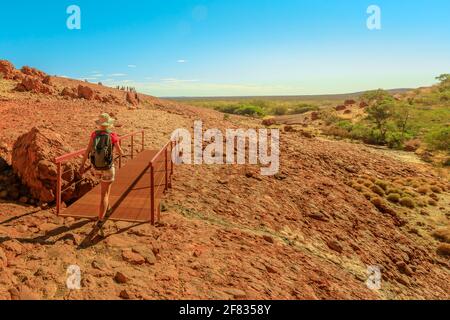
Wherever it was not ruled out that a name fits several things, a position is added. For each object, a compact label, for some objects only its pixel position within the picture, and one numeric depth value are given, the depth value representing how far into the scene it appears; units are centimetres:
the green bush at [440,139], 2419
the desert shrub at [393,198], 1318
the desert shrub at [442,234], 1068
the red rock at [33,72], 2876
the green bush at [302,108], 6159
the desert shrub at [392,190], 1382
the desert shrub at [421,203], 1324
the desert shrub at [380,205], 1194
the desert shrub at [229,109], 5997
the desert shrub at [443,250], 998
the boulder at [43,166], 620
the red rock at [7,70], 2438
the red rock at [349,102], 5834
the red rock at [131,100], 2648
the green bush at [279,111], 6144
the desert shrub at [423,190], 1455
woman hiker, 507
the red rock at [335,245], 806
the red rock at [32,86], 2085
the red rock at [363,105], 5084
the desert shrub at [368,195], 1261
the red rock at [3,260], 398
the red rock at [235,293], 427
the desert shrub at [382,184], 1419
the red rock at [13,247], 440
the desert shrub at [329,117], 3810
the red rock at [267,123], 3100
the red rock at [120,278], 406
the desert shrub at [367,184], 1378
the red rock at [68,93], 2177
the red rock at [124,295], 378
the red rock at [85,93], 2223
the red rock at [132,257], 455
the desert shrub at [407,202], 1300
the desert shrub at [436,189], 1509
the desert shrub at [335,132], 2992
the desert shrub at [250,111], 5503
